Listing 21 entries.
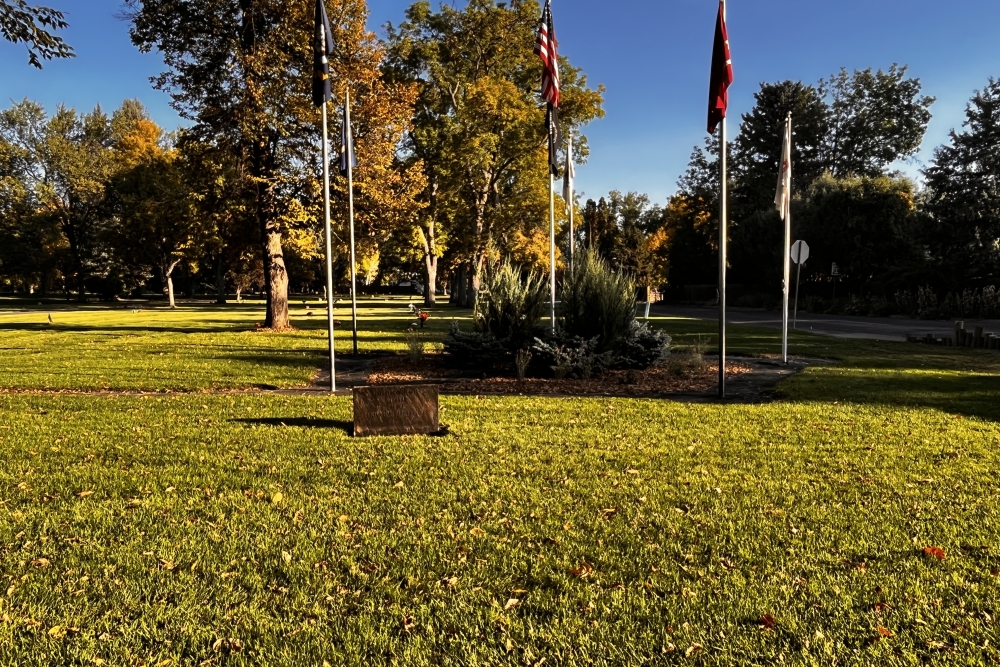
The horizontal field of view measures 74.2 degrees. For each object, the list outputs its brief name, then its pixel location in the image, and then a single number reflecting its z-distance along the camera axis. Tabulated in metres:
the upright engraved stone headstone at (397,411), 7.00
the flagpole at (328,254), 10.37
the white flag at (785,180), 13.06
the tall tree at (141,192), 44.72
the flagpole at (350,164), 12.98
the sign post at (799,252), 21.20
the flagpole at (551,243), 12.82
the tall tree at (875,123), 57.31
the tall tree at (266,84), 19.45
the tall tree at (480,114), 33.28
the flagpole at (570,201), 13.79
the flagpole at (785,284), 13.08
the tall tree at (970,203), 30.77
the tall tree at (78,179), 50.62
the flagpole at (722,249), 9.32
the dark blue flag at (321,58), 10.48
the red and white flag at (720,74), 9.03
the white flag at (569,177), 16.94
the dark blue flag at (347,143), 13.32
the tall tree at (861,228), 36.75
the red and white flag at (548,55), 12.30
